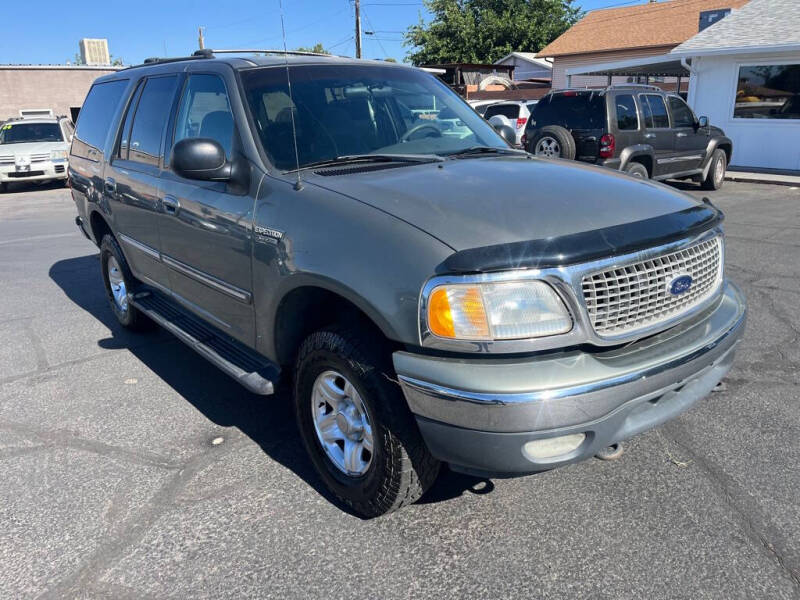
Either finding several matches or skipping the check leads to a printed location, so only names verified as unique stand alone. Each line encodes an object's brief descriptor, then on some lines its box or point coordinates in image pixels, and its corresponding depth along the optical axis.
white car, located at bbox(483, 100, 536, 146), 18.59
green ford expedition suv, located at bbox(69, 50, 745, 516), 2.26
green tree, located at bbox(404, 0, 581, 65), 42.91
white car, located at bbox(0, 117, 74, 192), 16.05
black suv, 10.49
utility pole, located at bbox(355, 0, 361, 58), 37.98
